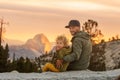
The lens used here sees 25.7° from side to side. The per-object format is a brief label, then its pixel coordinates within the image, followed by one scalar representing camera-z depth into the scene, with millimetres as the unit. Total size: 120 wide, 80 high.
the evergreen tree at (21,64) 24921
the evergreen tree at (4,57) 24445
